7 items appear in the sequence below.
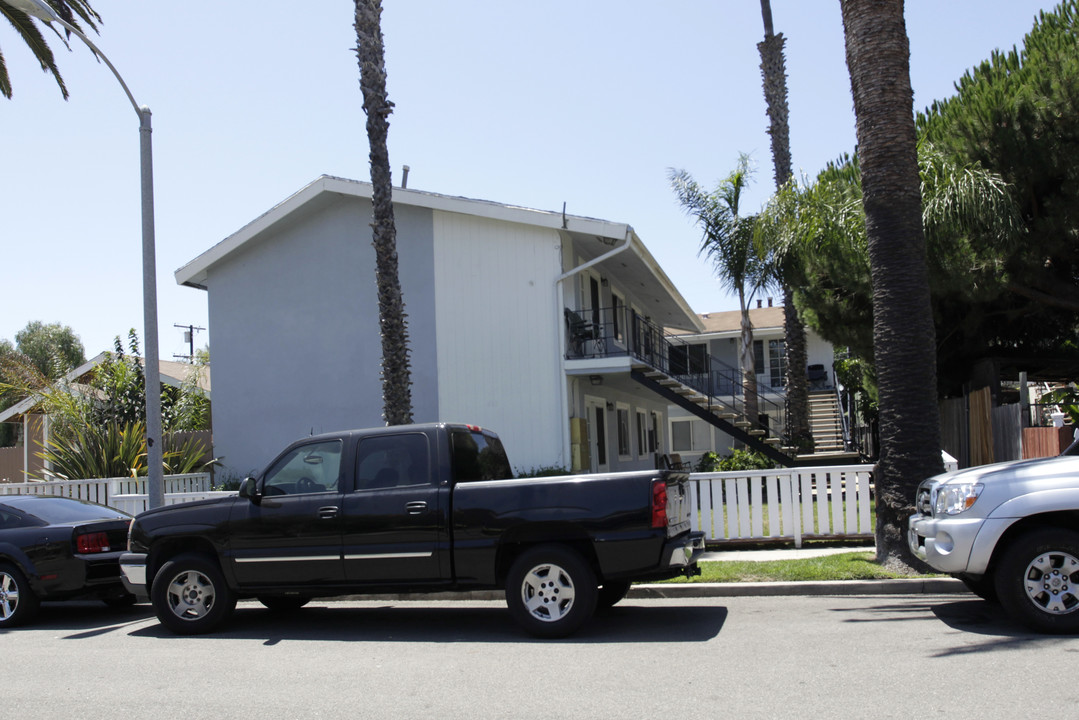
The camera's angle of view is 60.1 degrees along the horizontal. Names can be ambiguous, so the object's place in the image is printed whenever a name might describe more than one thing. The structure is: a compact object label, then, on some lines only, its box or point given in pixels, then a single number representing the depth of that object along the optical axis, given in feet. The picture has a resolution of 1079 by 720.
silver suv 22.63
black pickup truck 24.97
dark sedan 31.96
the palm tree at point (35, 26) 54.49
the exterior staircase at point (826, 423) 84.02
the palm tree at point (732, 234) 74.38
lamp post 39.45
